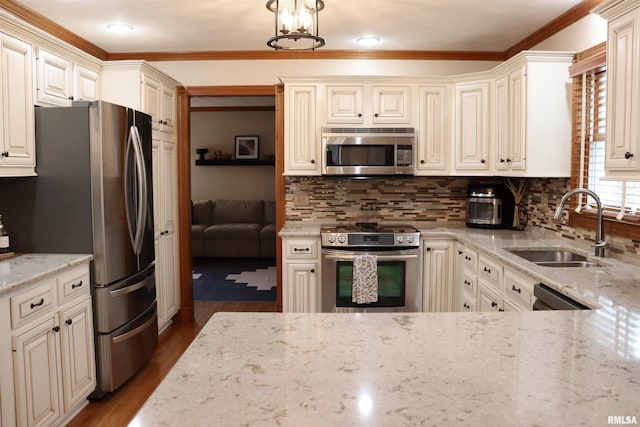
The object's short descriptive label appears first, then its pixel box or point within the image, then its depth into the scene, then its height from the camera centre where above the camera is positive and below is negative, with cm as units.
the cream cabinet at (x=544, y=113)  327 +50
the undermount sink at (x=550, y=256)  290 -41
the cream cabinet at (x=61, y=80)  279 +67
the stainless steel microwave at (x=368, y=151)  400 +30
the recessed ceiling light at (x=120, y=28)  355 +117
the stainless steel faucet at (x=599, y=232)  267 -24
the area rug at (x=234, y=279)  534 -111
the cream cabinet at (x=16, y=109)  247 +41
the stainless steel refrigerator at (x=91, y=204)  273 -8
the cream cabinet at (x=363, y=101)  409 +71
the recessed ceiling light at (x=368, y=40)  393 +119
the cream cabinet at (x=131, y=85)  353 +75
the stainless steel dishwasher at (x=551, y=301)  196 -46
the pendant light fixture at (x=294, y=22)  243 +82
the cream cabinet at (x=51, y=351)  216 -78
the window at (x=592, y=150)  276 +24
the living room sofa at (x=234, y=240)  727 -75
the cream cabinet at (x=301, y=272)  391 -66
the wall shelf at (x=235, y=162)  786 +42
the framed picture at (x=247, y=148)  802 +65
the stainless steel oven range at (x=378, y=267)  378 -60
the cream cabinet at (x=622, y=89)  204 +42
